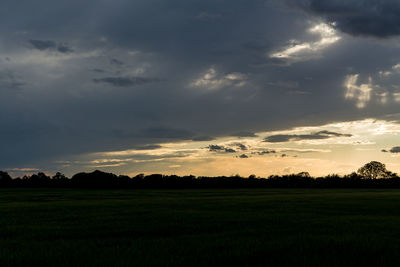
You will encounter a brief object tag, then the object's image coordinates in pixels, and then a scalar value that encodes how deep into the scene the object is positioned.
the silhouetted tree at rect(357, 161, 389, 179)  151.23
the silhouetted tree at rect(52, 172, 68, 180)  139.38
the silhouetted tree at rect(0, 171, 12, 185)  119.94
